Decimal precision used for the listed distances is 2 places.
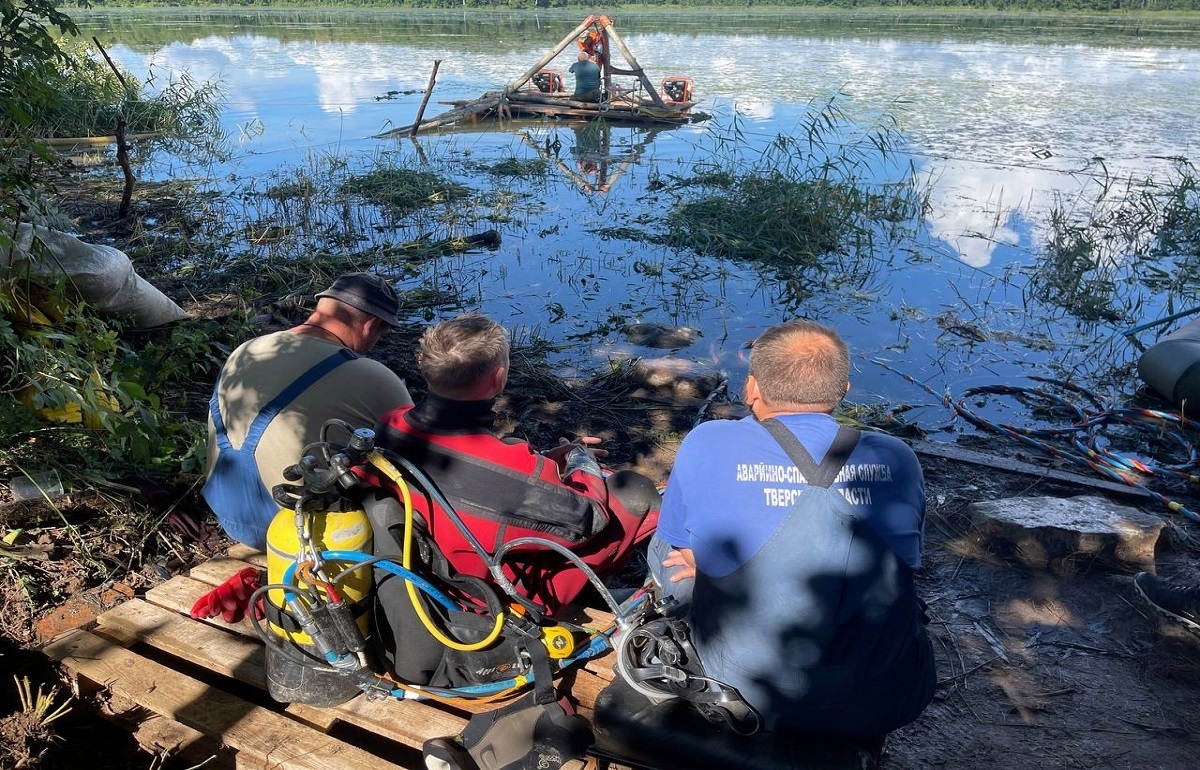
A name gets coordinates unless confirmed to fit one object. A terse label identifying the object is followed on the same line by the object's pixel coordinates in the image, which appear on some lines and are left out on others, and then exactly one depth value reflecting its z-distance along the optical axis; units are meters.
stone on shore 3.47
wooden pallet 2.21
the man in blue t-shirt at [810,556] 1.88
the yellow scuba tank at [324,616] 2.13
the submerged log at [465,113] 14.53
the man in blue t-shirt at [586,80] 15.82
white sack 4.07
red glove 2.60
